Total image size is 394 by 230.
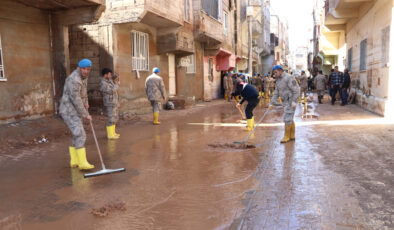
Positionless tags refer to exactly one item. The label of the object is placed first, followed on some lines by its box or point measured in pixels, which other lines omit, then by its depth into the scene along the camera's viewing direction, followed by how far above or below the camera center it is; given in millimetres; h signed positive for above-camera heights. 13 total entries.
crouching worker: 9086 -433
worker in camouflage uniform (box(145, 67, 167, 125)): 10289 -122
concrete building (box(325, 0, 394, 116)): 10984 +1499
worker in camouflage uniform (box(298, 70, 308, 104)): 19250 +30
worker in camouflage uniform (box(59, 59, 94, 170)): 5246 -359
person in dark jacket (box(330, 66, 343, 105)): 16203 +41
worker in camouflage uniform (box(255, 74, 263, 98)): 22208 +55
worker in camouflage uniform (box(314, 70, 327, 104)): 17916 -103
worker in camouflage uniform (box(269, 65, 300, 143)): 7258 -254
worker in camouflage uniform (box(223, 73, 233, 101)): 21453 -8
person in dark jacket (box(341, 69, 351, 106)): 16016 -163
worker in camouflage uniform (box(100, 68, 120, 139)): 8117 -303
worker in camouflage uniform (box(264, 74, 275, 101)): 21734 -62
